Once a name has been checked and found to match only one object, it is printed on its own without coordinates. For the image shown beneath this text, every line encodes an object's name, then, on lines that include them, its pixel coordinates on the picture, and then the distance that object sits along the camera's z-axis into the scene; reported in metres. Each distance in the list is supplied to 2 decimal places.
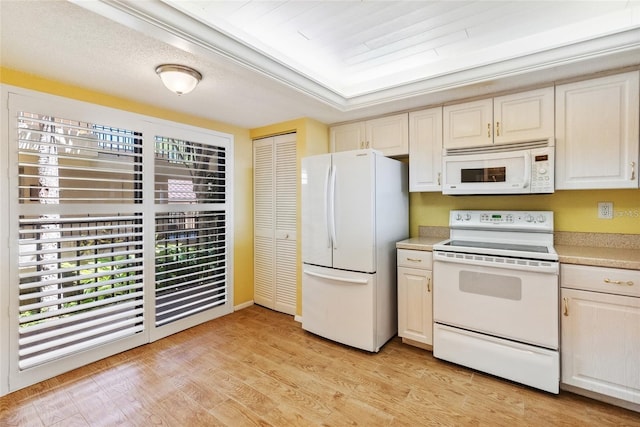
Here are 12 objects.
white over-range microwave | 2.30
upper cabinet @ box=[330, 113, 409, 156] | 3.00
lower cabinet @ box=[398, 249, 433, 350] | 2.62
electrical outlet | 2.34
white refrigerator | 2.62
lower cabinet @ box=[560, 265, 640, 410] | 1.87
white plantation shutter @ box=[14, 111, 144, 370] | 2.19
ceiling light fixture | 2.05
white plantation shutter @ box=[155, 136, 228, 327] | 2.97
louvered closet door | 3.49
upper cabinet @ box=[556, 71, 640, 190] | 2.06
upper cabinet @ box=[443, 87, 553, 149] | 2.34
